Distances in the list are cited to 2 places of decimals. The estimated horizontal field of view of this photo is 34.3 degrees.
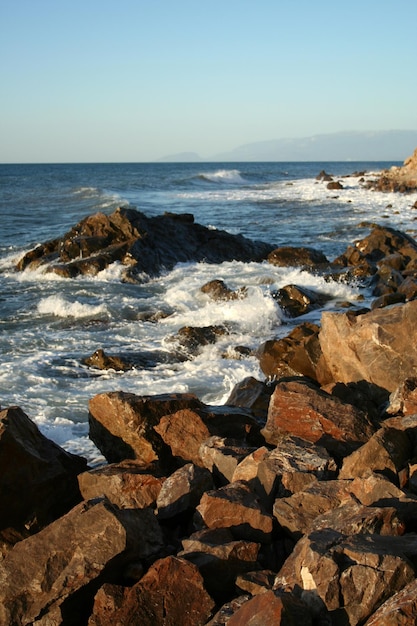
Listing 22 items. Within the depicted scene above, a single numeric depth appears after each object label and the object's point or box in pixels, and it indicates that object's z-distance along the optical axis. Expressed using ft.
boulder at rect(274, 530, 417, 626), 11.82
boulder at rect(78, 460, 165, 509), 18.06
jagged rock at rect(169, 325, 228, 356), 39.65
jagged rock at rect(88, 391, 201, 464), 21.52
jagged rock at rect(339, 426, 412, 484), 17.43
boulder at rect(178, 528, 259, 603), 13.92
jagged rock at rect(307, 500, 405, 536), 13.73
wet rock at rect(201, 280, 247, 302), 50.24
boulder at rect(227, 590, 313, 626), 11.17
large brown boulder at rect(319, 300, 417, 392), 25.49
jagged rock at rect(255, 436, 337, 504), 16.99
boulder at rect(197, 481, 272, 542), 15.48
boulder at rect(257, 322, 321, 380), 31.27
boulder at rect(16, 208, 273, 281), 64.18
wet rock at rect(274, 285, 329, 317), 47.73
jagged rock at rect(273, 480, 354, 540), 15.42
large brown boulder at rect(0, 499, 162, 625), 14.06
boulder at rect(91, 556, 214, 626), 13.05
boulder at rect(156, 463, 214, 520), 17.13
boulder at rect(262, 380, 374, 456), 20.38
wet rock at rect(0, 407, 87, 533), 18.86
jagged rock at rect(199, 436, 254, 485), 18.97
